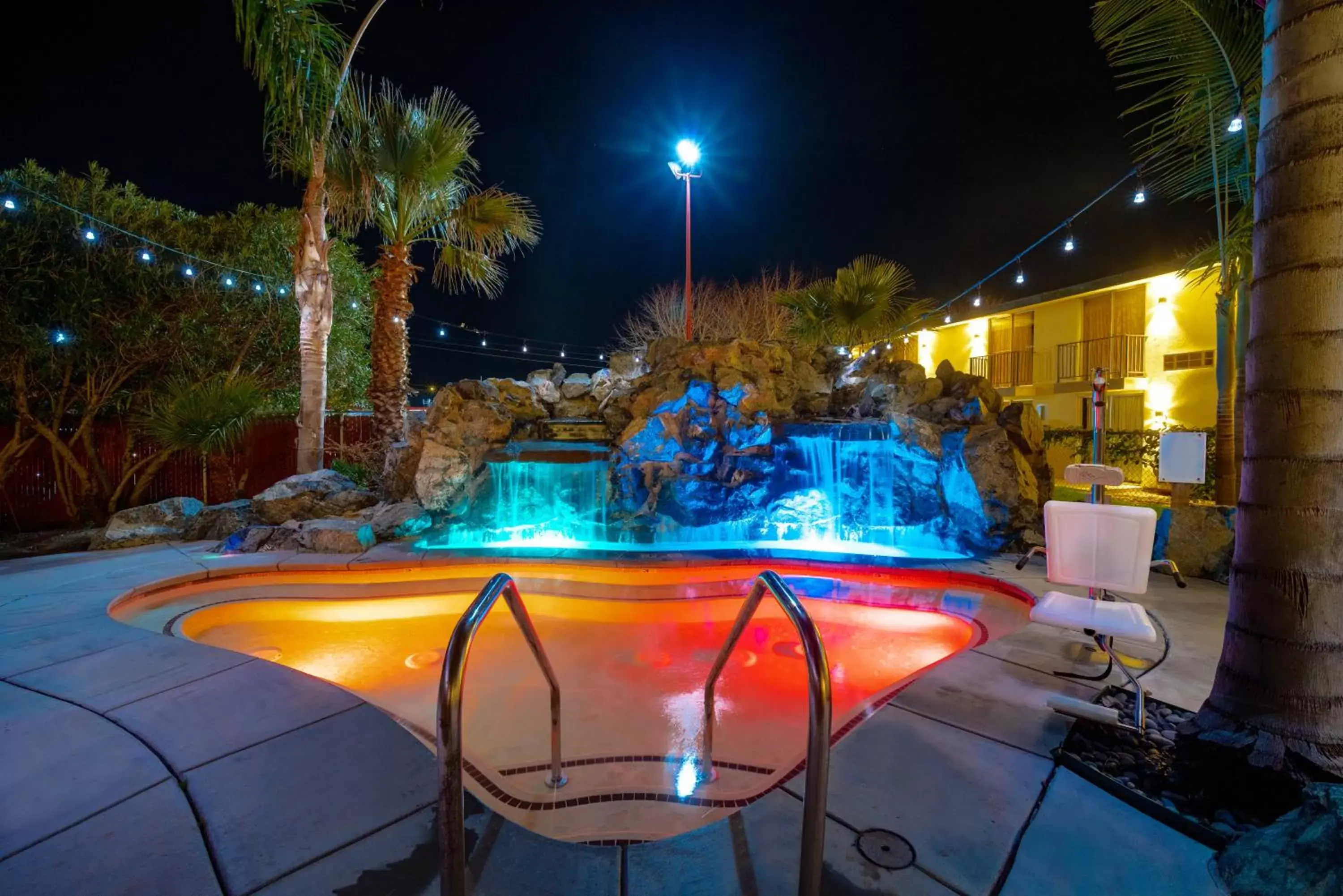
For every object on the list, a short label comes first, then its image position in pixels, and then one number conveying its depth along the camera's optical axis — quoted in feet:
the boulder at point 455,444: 29.94
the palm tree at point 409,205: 31.27
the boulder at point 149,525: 25.34
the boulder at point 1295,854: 5.56
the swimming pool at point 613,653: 10.77
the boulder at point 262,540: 24.75
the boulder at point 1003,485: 27.22
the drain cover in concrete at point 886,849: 6.59
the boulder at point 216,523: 27.02
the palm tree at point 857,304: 44.01
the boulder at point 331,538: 24.61
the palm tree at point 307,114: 24.76
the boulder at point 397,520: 27.40
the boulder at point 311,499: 27.66
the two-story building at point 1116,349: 46.16
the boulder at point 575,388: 40.57
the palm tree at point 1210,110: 19.57
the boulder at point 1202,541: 19.97
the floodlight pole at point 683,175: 48.55
